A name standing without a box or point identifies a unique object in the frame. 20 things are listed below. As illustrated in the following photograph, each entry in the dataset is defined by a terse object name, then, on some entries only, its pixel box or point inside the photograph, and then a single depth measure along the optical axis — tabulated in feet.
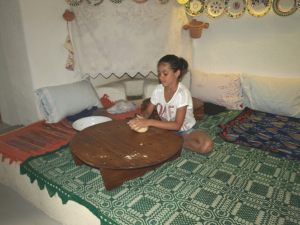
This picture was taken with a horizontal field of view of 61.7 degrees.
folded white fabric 8.55
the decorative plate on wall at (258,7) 8.35
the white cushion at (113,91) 9.86
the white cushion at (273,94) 7.99
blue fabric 6.48
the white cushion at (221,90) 9.09
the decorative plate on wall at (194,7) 9.66
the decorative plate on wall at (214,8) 9.29
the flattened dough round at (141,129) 5.74
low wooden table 4.57
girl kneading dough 6.05
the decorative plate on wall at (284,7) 7.86
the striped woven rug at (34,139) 6.38
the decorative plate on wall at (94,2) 8.11
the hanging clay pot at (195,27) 9.55
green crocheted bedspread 4.29
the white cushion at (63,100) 7.84
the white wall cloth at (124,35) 8.41
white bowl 7.20
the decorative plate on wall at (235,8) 8.87
